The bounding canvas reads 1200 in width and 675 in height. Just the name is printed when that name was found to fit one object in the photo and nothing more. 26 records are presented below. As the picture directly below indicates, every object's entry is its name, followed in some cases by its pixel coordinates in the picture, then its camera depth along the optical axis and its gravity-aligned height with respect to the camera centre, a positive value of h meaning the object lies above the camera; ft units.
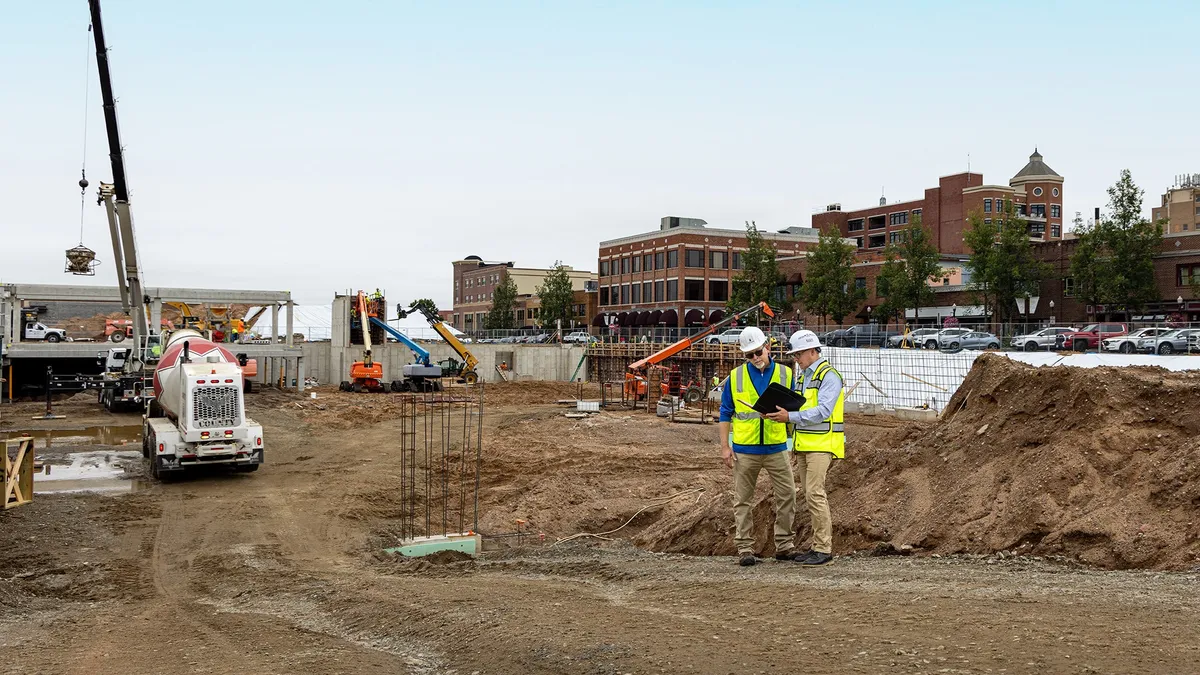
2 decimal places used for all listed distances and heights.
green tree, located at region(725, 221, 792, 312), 215.31 +12.74
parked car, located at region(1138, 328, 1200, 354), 114.11 -0.56
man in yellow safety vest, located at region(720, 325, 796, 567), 29.12 -3.17
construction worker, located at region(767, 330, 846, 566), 28.96 -2.99
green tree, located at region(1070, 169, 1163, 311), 161.38 +14.25
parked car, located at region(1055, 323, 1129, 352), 127.75 +0.13
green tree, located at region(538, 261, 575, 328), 301.43 +11.70
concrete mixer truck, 59.88 -5.71
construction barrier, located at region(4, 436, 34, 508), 39.73 -5.53
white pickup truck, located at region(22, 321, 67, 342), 157.17 +0.40
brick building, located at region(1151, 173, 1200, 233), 352.28 +47.49
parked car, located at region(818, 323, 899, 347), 157.99 +0.11
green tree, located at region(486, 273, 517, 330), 342.03 +10.47
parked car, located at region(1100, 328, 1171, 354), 117.96 -0.36
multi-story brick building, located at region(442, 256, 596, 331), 356.59 +19.26
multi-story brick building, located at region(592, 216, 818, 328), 271.28 +18.99
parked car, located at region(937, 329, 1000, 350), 142.00 -0.46
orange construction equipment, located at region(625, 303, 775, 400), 116.16 -3.48
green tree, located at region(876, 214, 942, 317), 188.96 +12.56
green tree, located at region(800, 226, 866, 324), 199.52 +11.43
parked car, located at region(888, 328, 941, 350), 151.02 -0.34
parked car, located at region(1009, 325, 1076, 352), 132.26 -0.28
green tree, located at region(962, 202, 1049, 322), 175.11 +13.82
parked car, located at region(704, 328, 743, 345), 161.89 -0.09
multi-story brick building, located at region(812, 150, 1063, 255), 281.33 +39.34
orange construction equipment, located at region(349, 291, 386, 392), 141.08 -5.29
